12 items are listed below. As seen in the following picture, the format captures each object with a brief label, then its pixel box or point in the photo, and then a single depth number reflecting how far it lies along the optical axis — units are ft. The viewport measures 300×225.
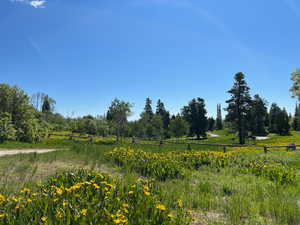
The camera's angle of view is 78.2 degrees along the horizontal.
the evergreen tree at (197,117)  173.94
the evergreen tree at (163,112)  212.17
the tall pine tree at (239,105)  120.16
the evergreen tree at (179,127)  151.64
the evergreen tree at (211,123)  259.80
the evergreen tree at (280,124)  172.35
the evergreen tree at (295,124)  209.19
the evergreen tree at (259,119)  173.17
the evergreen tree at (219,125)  280.10
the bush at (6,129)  57.93
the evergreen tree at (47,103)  234.97
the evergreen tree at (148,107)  218.18
